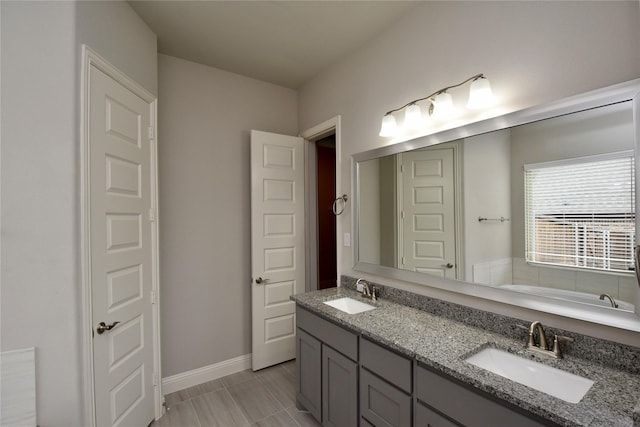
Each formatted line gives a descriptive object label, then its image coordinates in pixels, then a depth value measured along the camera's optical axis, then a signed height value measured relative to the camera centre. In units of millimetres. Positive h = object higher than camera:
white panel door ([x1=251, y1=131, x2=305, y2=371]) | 2738 -260
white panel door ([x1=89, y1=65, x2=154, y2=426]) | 1574 -209
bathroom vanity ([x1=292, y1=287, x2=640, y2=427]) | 936 -655
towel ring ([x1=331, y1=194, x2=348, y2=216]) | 2475 +95
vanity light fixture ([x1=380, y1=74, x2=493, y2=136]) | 1479 +616
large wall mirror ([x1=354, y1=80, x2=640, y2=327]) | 1132 +31
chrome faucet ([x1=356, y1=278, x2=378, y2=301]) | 2119 -571
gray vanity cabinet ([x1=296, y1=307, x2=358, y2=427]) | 1635 -964
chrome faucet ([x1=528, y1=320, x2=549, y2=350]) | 1245 -535
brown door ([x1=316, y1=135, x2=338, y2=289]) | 3961 -19
